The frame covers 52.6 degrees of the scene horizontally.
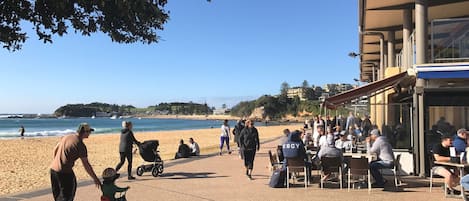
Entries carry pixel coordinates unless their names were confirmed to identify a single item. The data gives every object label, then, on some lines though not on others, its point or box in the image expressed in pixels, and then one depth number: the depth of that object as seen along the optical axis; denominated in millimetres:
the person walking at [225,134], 19000
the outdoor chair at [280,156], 11906
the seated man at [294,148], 10031
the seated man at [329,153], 10030
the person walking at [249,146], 11508
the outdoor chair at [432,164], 8942
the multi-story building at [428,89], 11570
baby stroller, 12078
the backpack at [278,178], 9945
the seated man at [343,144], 12330
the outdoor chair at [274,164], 11102
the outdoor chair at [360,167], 9336
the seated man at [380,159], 9625
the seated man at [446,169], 8562
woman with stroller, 11414
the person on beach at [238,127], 18141
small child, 5777
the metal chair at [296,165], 9930
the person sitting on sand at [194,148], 18059
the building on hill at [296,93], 143725
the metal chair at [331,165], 9753
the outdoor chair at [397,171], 9789
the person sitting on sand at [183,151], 17328
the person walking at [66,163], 6199
